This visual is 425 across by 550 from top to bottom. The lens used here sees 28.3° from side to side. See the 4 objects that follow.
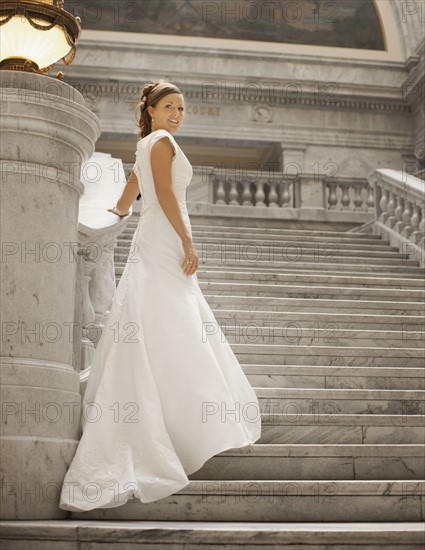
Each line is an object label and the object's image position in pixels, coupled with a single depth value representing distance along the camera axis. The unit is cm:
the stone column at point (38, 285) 394
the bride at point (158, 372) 400
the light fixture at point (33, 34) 477
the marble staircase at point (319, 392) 412
